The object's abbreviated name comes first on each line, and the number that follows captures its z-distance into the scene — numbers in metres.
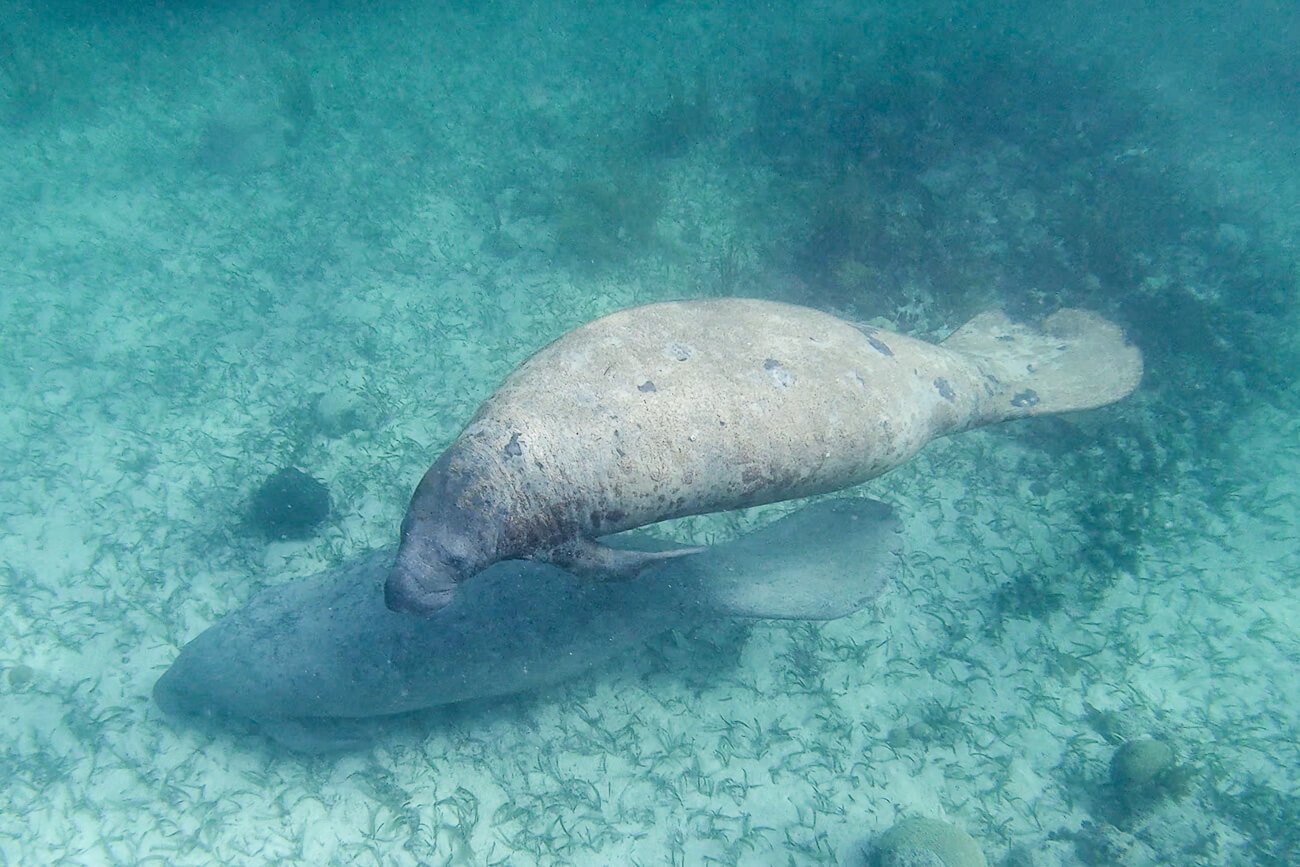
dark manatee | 4.55
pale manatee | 3.54
